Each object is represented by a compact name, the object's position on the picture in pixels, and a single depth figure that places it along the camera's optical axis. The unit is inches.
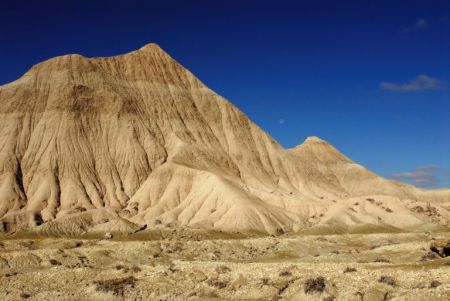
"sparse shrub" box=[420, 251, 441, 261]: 1650.0
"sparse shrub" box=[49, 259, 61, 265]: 1700.3
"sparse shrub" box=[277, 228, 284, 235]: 3599.7
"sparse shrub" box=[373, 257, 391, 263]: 1724.7
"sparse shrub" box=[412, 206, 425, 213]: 4569.4
